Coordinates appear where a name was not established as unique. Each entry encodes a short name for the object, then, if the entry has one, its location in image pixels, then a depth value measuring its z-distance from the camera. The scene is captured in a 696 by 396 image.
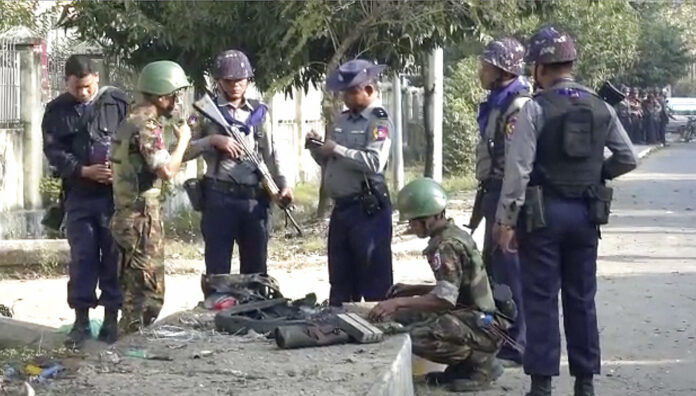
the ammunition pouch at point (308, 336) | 6.21
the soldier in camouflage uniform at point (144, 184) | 7.54
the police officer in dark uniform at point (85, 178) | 8.29
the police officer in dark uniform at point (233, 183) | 8.09
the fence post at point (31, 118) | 15.09
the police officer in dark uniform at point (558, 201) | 6.70
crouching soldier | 6.89
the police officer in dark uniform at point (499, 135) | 7.70
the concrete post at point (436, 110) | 19.09
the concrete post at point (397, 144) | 19.65
